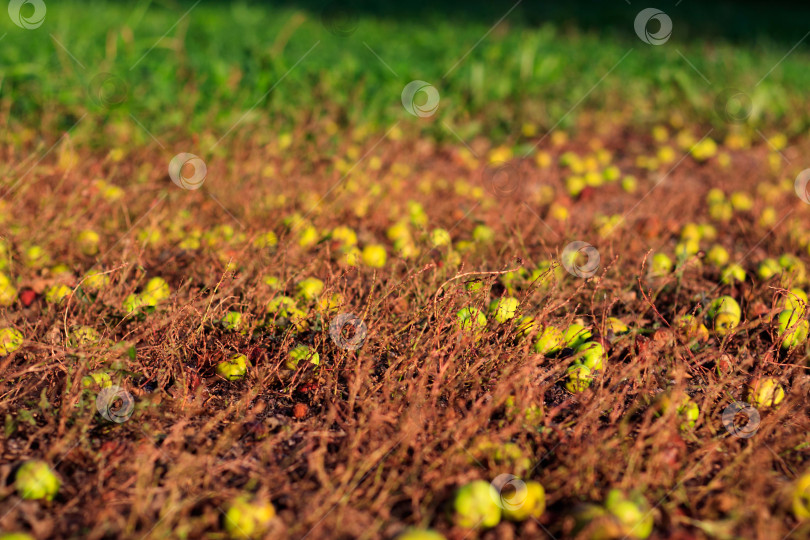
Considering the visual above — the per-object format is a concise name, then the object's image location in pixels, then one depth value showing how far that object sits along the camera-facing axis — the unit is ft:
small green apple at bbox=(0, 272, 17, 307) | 7.83
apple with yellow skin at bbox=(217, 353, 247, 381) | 6.89
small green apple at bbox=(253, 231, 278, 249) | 8.84
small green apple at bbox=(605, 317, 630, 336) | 7.71
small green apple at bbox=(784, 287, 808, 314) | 7.31
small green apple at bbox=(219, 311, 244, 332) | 7.29
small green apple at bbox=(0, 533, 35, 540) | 4.56
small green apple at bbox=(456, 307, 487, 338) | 6.81
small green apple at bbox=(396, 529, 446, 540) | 4.64
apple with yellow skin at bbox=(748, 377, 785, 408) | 6.61
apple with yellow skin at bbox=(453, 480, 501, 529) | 5.08
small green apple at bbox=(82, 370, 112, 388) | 6.22
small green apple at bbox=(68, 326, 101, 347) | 6.71
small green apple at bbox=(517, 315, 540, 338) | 7.08
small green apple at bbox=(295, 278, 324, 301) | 7.94
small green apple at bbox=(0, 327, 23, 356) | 6.75
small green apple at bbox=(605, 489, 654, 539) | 4.96
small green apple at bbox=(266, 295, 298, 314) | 7.61
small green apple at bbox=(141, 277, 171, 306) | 7.66
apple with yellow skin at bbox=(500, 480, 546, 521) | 5.22
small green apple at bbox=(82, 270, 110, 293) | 7.81
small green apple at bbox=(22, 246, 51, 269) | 8.48
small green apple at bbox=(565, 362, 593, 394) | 6.79
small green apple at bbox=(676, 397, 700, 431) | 6.23
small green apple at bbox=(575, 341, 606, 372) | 6.98
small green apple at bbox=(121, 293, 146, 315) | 7.38
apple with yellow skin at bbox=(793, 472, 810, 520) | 5.25
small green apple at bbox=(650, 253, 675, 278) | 9.03
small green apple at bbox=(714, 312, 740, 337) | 7.77
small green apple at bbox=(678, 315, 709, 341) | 7.49
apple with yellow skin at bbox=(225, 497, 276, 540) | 4.99
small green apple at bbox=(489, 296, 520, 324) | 7.41
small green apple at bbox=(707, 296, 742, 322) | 7.92
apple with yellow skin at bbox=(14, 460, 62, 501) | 5.21
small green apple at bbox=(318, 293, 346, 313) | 7.11
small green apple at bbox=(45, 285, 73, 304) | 7.71
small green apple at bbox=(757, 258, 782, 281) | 9.13
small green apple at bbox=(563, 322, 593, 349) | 7.43
